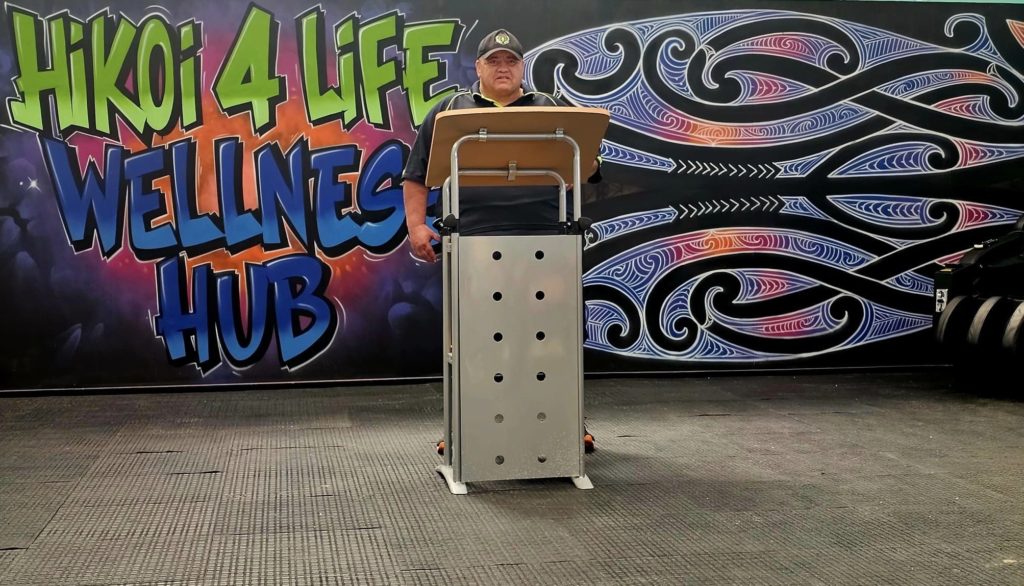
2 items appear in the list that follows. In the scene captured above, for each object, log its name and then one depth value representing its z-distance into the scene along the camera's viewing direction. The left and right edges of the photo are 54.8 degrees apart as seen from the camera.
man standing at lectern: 3.34
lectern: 3.02
